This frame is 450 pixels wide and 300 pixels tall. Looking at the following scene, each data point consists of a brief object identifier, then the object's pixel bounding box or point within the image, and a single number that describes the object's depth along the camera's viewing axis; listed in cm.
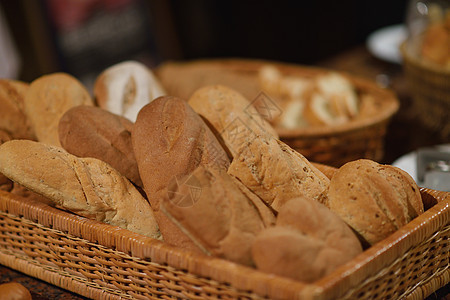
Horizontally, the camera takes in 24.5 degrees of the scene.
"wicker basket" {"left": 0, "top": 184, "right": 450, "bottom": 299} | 91
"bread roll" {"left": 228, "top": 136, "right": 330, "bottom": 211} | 101
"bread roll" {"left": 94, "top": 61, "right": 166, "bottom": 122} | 123
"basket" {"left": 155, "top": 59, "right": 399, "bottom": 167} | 133
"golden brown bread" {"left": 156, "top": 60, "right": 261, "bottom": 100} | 147
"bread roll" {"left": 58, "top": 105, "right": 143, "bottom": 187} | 110
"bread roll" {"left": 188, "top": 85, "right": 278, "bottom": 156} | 109
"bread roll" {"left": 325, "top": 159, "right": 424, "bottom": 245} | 97
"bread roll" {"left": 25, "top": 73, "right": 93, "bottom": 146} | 117
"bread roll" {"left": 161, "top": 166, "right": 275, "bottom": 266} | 94
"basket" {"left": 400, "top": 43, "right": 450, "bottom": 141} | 144
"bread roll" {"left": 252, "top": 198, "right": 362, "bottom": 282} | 91
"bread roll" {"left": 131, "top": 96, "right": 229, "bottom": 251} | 103
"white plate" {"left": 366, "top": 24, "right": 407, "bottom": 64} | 191
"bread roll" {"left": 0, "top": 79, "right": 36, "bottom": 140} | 117
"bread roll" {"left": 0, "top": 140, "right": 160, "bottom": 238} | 104
